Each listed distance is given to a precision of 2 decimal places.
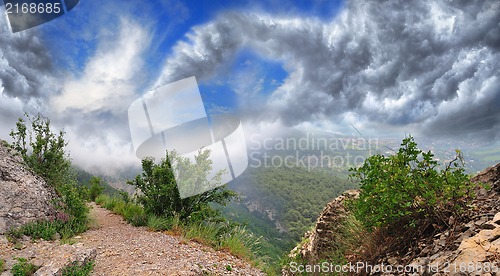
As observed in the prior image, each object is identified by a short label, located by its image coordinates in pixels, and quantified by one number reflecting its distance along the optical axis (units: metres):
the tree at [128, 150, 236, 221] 14.29
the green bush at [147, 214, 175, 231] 12.83
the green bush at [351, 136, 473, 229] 5.30
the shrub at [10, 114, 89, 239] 12.27
